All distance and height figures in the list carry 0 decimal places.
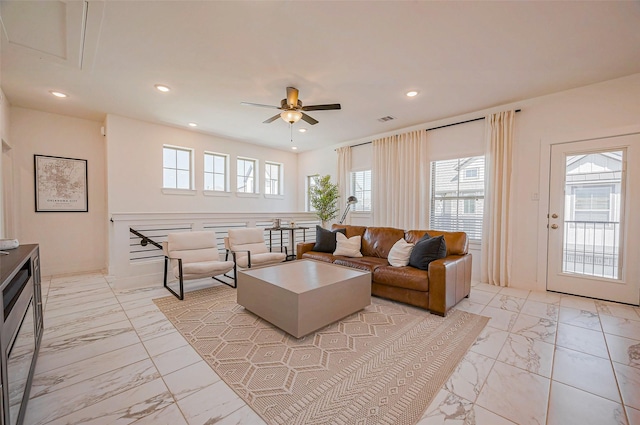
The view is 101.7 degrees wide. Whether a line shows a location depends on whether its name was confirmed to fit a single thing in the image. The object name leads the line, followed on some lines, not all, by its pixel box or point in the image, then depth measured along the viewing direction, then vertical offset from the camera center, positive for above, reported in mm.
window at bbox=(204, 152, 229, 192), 5672 +780
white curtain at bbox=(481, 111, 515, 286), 3879 +121
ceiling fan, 3213 +1235
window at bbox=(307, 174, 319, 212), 7066 +525
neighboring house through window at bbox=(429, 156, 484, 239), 4316 +236
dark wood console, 1118 -702
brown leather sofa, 2814 -774
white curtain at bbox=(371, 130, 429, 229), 4820 +525
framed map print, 4293 +360
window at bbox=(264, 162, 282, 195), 6754 +762
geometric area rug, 1557 -1186
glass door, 3135 -127
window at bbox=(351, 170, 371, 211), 5828 +432
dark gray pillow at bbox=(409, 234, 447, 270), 3086 -520
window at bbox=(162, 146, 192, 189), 5109 +770
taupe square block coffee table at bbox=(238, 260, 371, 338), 2311 -854
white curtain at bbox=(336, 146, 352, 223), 6020 +785
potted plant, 5895 +169
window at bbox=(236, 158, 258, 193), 6219 +757
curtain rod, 4180 +1450
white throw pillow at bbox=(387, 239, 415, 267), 3346 -600
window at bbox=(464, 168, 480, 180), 4328 +590
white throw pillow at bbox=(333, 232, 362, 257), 4098 -618
